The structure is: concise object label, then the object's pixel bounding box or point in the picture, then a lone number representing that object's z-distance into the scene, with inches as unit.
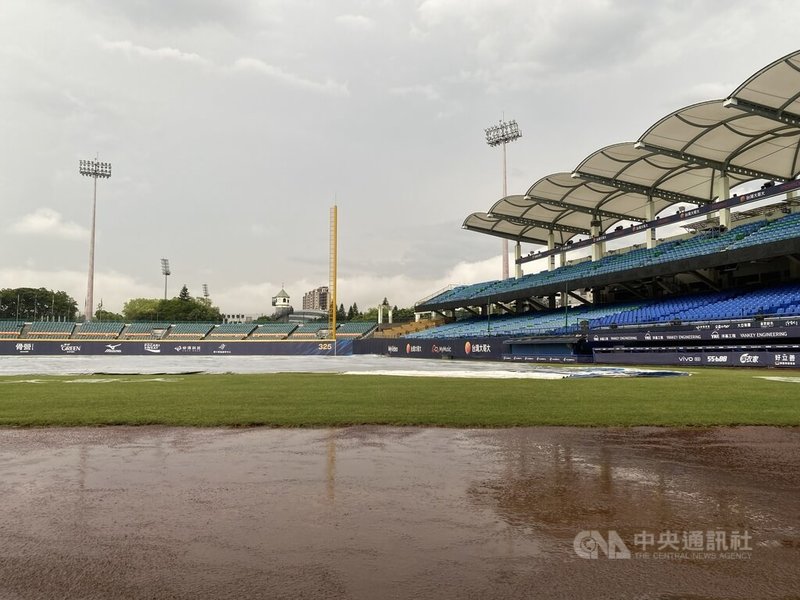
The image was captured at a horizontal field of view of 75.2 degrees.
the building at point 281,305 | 5203.7
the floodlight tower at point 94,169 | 3232.8
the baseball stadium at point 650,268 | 1175.0
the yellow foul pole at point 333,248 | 2476.6
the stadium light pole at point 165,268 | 5153.1
